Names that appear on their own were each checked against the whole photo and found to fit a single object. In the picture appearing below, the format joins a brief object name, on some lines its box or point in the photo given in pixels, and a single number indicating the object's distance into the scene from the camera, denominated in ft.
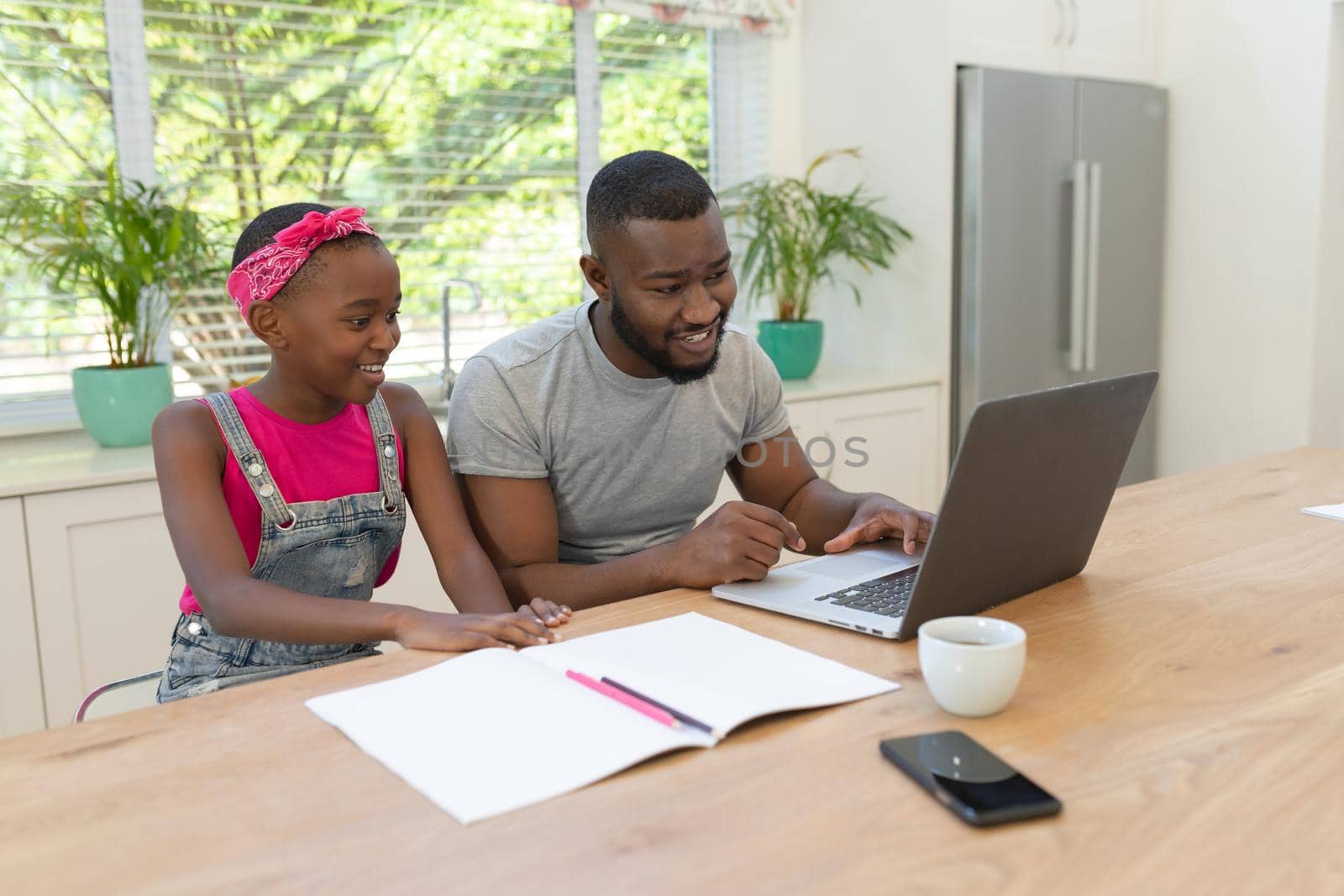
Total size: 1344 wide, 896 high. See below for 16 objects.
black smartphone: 2.50
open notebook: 2.76
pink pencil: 3.00
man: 5.04
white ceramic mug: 2.97
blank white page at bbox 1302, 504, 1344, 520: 5.33
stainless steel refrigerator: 10.71
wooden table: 2.32
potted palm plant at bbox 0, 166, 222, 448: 7.53
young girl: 4.30
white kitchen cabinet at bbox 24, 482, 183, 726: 6.88
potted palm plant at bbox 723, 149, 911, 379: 10.66
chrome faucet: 9.32
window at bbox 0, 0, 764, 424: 8.79
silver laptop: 3.49
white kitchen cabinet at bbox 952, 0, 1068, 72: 10.55
